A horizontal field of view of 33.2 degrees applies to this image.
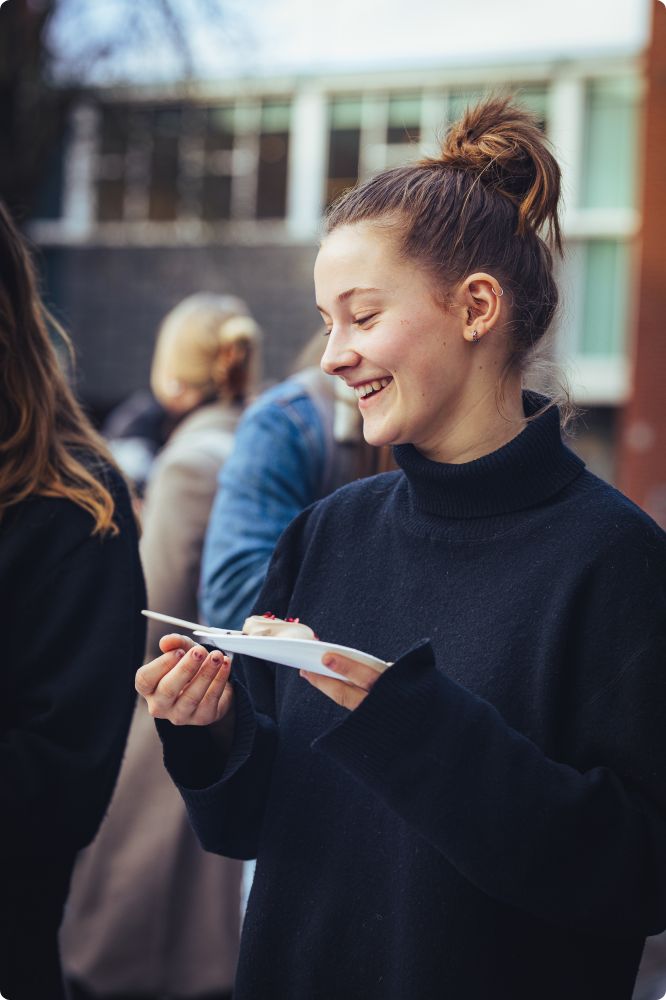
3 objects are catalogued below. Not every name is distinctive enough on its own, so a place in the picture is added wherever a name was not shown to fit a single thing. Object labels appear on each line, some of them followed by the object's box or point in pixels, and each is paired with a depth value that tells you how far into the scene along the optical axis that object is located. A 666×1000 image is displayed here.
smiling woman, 1.35
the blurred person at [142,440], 5.93
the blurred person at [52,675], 1.81
